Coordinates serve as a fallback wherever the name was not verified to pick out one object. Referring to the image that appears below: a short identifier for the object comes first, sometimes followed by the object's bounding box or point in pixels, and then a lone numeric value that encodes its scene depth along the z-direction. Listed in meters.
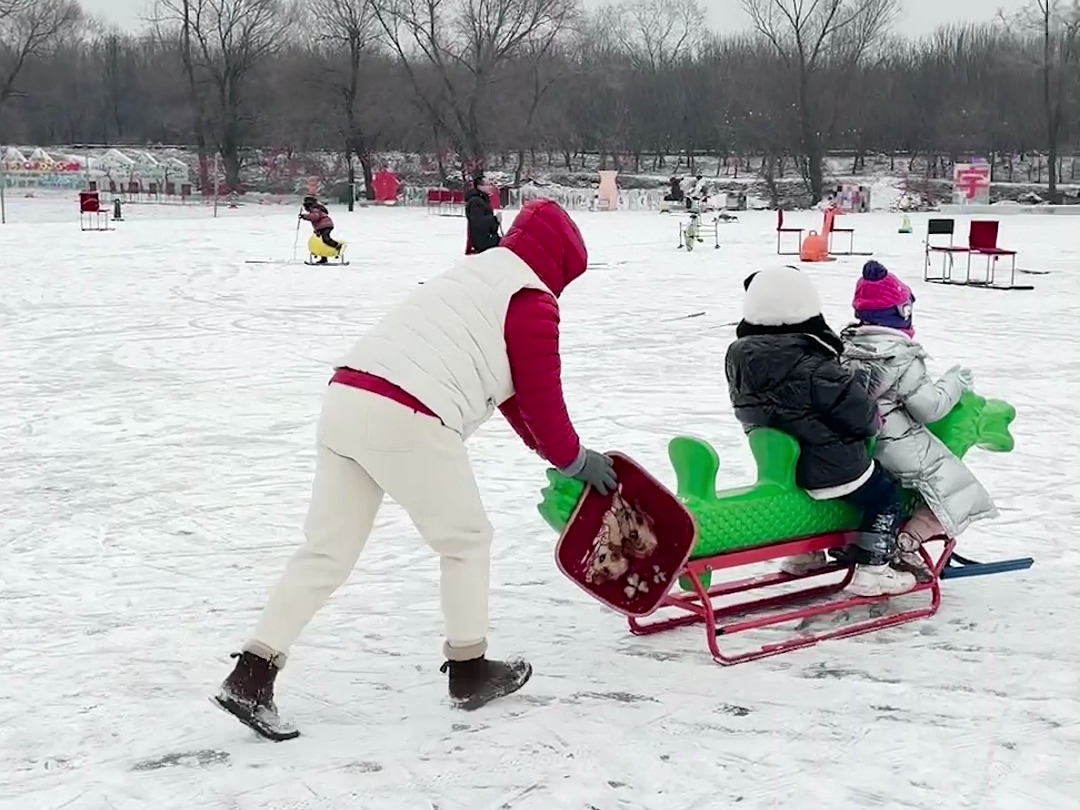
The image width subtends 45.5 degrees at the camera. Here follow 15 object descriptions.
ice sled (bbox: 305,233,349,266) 20.61
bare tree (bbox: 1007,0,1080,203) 55.56
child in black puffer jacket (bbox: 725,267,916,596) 4.03
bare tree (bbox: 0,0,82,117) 66.44
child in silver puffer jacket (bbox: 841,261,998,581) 4.28
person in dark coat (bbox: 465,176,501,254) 19.28
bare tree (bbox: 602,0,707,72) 74.88
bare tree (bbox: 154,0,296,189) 62.59
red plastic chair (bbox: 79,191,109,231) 30.62
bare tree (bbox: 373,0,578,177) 59.91
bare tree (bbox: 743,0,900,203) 55.09
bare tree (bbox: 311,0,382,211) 58.59
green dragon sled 3.98
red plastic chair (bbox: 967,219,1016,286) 18.07
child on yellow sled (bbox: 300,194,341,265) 20.70
